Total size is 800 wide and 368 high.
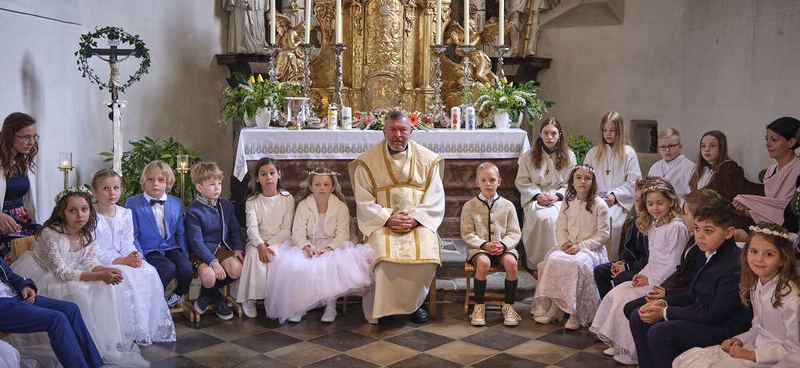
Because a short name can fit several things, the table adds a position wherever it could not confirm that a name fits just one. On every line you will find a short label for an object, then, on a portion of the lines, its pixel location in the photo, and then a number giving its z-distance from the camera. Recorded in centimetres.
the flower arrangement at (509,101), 779
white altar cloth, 731
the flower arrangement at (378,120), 764
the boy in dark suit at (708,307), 395
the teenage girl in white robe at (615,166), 666
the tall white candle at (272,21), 764
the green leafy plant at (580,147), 824
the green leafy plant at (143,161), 754
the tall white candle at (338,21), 734
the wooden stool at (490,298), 595
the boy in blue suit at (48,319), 415
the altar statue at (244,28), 905
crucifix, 697
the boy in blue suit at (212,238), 573
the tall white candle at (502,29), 767
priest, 567
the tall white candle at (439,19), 758
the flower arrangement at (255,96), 756
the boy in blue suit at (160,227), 561
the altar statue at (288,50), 828
